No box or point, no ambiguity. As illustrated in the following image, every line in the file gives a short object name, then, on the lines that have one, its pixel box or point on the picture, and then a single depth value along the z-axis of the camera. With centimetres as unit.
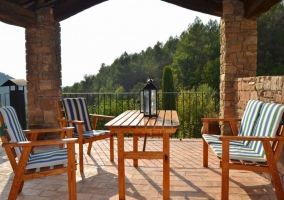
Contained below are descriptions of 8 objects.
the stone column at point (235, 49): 427
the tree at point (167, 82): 1043
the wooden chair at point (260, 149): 213
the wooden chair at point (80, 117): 331
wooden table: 224
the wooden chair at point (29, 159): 203
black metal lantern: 271
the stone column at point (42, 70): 460
